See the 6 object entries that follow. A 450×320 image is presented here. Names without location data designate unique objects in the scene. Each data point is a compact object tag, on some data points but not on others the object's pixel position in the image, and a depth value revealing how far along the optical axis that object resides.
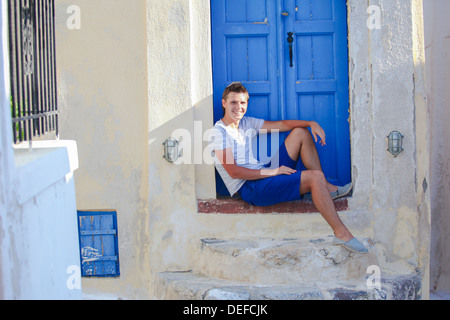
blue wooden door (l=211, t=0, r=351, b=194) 4.69
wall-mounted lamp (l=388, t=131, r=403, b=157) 4.43
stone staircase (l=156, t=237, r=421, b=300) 3.99
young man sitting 4.13
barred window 2.78
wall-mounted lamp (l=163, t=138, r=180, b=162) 4.46
